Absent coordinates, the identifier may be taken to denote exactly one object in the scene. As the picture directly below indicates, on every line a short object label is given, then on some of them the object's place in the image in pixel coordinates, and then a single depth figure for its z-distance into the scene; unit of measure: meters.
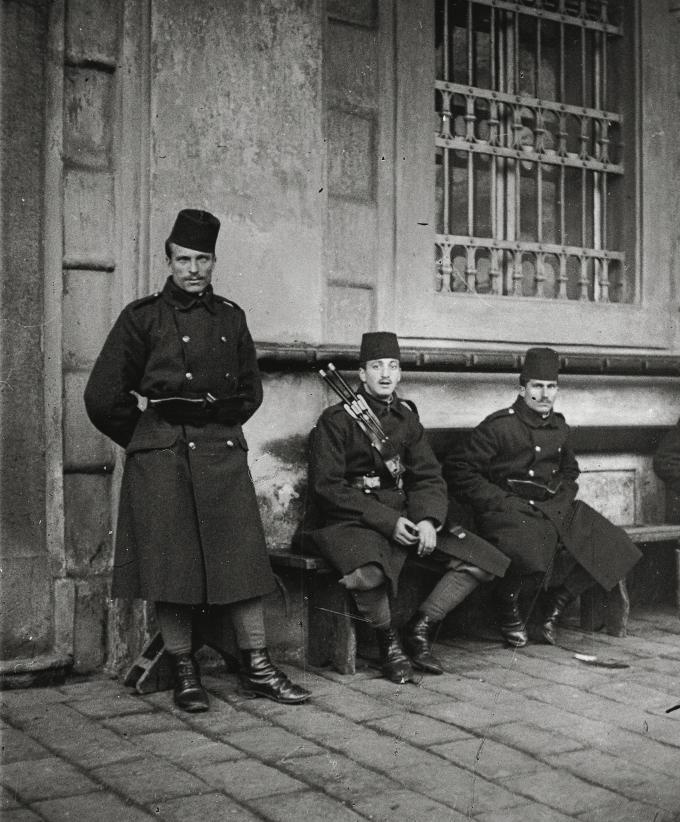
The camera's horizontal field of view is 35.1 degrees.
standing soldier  4.50
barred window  6.33
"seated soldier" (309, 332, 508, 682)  4.99
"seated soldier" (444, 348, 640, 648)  5.65
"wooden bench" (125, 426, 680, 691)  4.73
